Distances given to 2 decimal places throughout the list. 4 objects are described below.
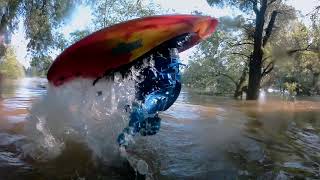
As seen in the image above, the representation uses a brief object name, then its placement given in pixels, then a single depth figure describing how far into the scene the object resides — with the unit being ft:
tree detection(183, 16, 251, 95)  48.33
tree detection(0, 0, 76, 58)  26.67
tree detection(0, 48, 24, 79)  139.17
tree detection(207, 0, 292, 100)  41.51
